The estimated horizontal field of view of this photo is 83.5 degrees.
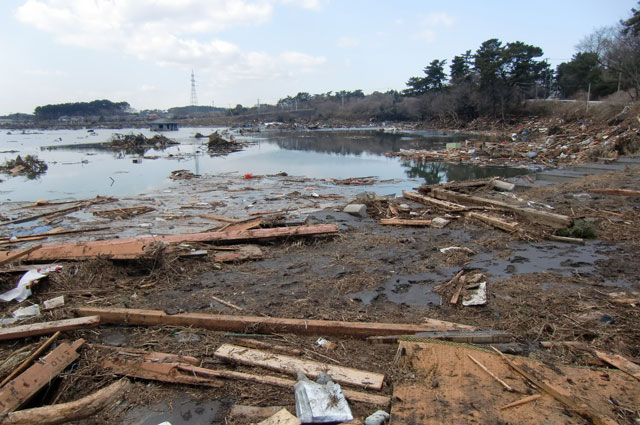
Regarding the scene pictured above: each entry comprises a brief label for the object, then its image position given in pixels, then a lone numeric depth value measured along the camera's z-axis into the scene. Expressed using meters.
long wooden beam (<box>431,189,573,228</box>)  6.82
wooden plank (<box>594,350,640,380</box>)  2.78
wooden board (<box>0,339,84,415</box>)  2.70
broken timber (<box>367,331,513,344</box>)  3.33
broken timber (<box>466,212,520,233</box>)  6.93
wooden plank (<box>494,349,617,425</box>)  2.31
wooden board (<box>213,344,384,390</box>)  2.88
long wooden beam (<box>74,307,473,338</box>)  3.60
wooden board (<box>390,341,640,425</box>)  2.40
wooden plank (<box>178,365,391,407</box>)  2.68
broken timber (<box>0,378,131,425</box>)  2.53
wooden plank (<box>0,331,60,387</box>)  2.96
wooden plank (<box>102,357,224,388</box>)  2.97
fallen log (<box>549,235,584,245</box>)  6.16
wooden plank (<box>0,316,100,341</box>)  3.57
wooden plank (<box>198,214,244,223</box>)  9.47
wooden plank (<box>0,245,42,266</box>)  5.29
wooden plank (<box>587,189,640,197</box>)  9.17
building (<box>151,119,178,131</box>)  86.31
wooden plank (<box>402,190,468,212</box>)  8.88
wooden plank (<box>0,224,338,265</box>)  5.63
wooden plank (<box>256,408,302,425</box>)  2.47
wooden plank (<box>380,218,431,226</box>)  8.00
